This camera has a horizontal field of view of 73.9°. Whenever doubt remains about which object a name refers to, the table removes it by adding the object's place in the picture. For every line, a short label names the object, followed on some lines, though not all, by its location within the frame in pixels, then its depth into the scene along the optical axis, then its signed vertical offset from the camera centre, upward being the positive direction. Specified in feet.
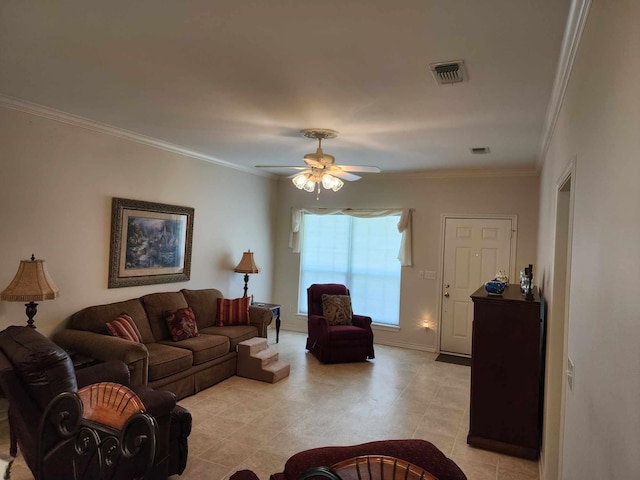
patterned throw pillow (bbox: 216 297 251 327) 17.63 -2.91
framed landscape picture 14.64 -0.18
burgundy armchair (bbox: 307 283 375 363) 18.02 -3.89
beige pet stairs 15.43 -4.45
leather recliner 7.46 -2.75
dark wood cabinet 10.69 -3.06
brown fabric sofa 11.84 -3.37
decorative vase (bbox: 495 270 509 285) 12.71 -0.68
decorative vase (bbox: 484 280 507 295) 11.63 -0.88
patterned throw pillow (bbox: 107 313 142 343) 13.03 -2.85
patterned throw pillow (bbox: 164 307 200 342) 14.99 -3.03
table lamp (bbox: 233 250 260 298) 20.10 -1.06
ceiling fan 13.24 +2.49
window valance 21.06 +1.43
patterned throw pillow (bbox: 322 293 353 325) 19.29 -2.86
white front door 19.40 -0.46
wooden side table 20.16 -3.14
